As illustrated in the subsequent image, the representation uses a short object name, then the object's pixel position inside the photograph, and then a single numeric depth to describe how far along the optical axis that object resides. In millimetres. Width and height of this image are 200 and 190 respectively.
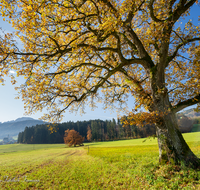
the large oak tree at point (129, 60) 5977
